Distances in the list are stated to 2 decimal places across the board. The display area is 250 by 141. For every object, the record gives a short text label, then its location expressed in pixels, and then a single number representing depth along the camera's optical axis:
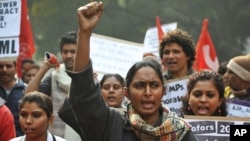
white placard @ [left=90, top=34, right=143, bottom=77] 13.56
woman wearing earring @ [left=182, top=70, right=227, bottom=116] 7.79
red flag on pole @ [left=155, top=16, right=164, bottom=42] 15.13
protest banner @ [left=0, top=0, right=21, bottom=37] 10.27
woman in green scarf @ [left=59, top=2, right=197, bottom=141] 5.70
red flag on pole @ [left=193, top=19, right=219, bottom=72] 13.93
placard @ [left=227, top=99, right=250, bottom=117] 8.24
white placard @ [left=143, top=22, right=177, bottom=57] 15.23
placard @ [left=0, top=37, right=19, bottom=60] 9.95
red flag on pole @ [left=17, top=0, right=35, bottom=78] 12.08
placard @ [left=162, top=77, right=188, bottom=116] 8.97
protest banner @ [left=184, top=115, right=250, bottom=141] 7.52
